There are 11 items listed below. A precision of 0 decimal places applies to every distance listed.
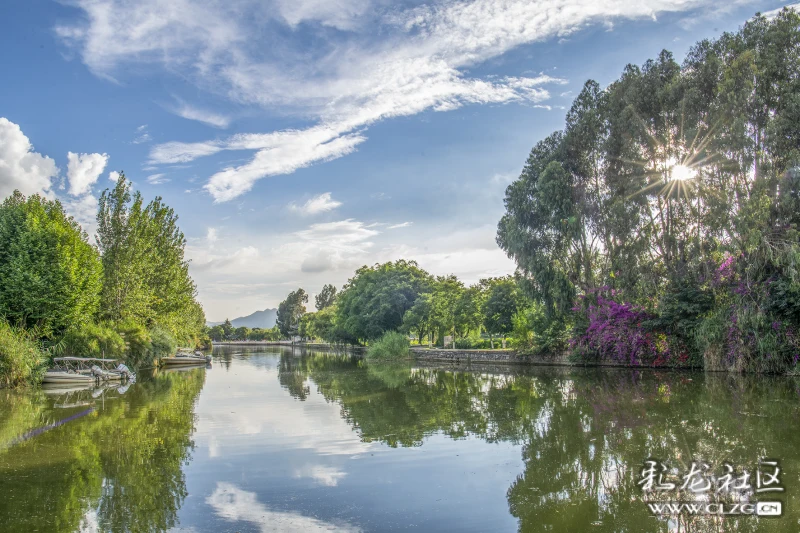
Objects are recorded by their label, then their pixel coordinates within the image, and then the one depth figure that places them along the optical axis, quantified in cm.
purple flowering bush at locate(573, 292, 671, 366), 2886
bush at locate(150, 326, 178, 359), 4103
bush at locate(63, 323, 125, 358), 2806
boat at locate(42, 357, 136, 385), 2427
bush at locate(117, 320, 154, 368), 3559
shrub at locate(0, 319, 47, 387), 2205
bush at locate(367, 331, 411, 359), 4769
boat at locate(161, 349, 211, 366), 4650
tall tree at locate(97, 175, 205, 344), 3838
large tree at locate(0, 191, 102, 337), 2564
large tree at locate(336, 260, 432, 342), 5778
